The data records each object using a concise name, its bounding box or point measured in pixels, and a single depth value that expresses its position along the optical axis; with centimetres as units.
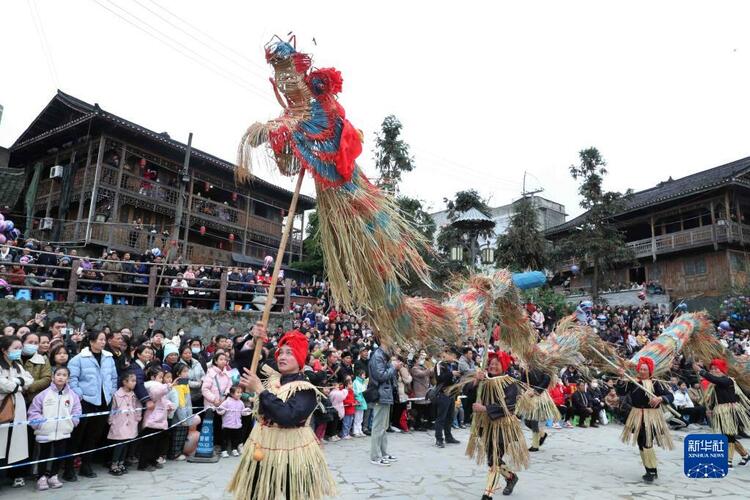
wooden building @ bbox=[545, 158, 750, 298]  2205
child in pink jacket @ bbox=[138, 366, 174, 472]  599
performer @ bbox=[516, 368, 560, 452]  805
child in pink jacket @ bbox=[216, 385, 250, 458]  681
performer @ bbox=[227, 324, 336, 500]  336
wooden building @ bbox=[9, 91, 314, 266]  1784
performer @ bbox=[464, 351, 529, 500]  541
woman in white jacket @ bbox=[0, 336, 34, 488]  480
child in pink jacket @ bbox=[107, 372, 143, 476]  571
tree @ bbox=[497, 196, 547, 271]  2203
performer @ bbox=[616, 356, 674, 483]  637
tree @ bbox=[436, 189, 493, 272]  2189
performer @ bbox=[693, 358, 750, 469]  752
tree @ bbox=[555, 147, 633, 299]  2241
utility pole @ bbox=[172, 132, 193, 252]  1769
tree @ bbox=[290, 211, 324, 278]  2453
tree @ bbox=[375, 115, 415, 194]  2102
